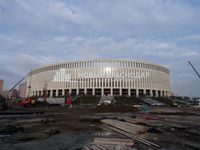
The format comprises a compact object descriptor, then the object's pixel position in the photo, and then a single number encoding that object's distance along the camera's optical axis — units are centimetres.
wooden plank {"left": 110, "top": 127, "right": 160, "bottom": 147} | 824
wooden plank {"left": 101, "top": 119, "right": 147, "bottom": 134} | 1133
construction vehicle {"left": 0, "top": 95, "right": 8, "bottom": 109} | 3545
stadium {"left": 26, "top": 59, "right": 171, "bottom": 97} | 10762
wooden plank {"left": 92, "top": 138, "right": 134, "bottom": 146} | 809
